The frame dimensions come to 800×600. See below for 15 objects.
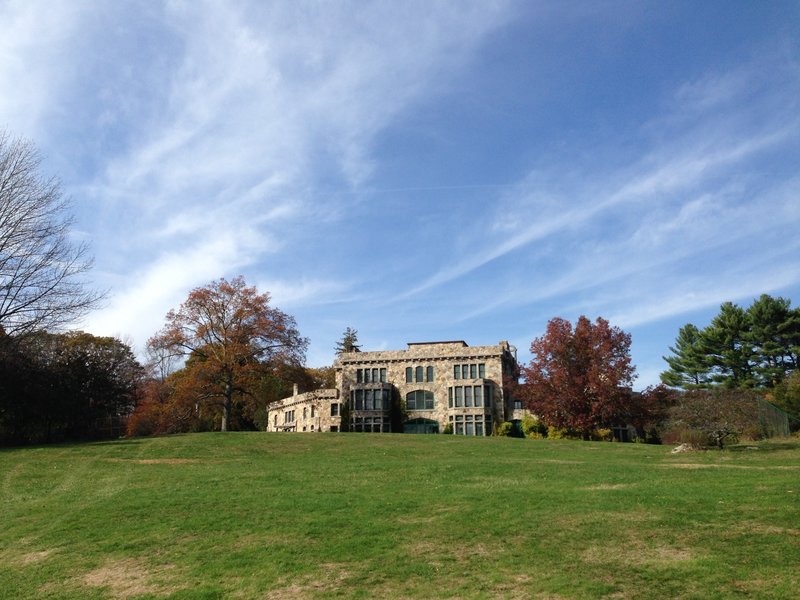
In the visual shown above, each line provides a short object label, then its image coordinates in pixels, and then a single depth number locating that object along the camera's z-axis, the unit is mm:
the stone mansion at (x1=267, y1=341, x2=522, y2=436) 62000
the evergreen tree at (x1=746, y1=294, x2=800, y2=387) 70062
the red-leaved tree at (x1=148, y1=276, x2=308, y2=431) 54938
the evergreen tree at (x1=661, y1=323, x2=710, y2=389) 75562
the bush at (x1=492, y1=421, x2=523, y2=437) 57094
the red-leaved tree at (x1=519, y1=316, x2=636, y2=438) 47156
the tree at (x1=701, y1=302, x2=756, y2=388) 72438
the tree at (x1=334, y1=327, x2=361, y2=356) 112019
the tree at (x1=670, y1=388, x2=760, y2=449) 32375
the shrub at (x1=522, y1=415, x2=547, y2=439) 54406
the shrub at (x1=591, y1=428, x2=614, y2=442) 49338
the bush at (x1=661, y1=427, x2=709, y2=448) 31641
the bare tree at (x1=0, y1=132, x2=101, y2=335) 37906
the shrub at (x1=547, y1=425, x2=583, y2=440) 50219
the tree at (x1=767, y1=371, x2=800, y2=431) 52781
